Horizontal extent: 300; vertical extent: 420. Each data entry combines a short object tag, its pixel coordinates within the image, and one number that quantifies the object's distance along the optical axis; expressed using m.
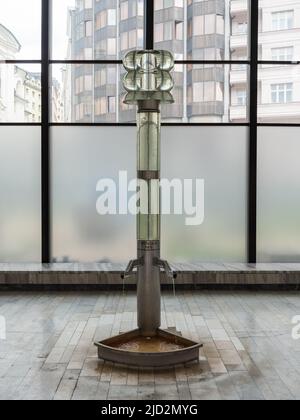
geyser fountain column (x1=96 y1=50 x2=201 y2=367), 4.08
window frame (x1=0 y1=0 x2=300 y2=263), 7.23
